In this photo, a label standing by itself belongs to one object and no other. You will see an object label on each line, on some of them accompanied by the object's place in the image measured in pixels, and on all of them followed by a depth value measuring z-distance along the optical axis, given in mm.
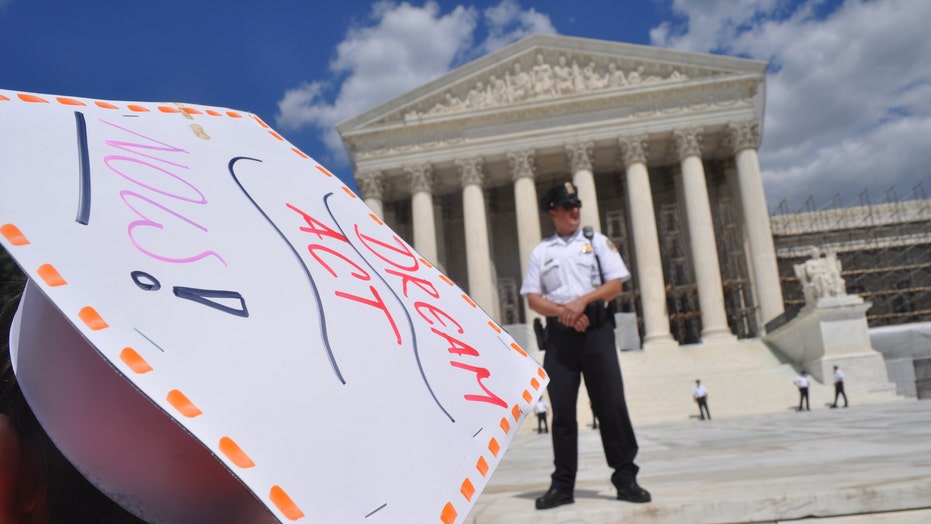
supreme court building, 28188
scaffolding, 34594
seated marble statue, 21031
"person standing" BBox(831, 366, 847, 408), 17734
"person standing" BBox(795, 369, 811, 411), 17812
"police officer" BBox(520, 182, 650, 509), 3502
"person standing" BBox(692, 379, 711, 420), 18562
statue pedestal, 19594
